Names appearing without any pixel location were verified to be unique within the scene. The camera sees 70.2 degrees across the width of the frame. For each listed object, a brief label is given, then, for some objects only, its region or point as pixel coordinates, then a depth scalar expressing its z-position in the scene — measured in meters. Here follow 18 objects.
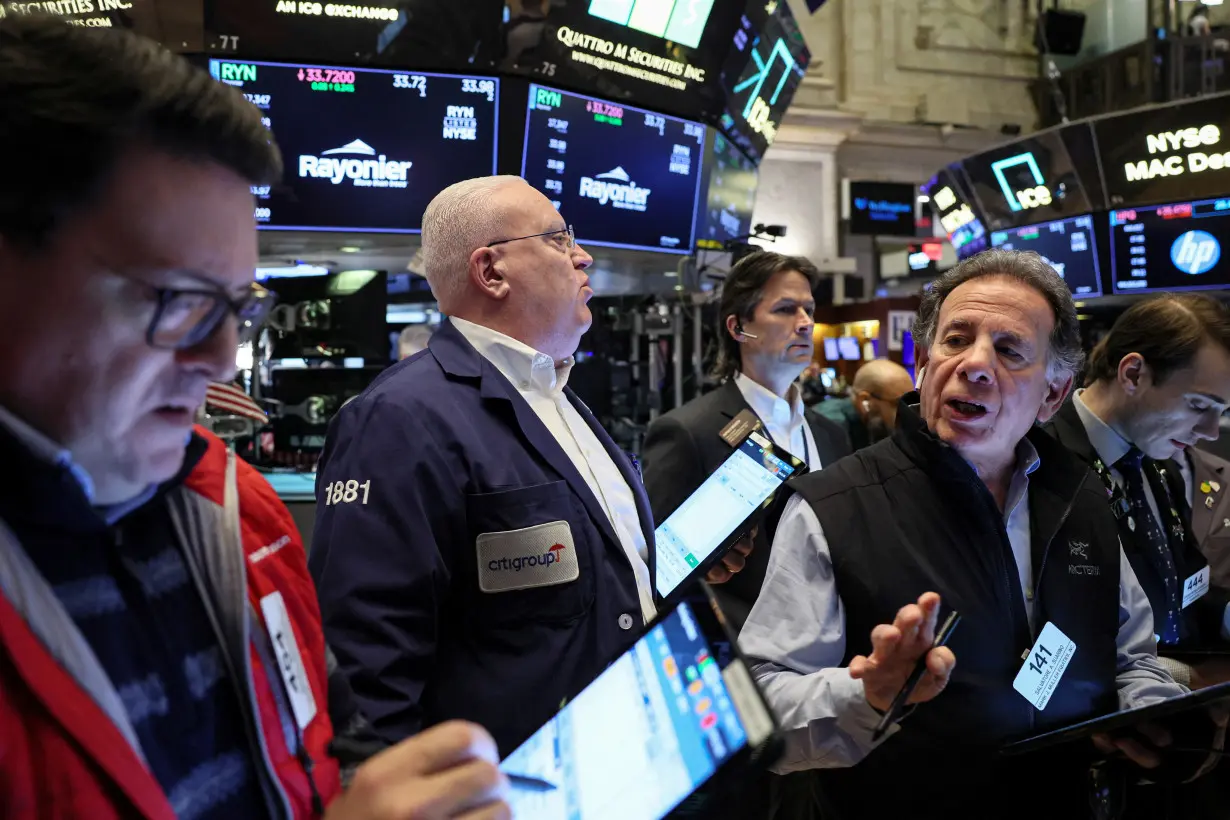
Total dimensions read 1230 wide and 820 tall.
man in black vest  1.52
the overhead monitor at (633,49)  4.39
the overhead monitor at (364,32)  3.91
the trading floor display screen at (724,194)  5.34
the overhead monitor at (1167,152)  6.59
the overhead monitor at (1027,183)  7.43
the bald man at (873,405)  4.91
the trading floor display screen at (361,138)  3.99
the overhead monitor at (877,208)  13.23
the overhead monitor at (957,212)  8.33
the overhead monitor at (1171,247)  6.68
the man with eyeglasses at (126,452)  0.70
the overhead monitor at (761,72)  5.25
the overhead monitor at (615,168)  4.53
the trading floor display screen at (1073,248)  7.39
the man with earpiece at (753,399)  2.91
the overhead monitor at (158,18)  3.83
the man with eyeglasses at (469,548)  1.44
